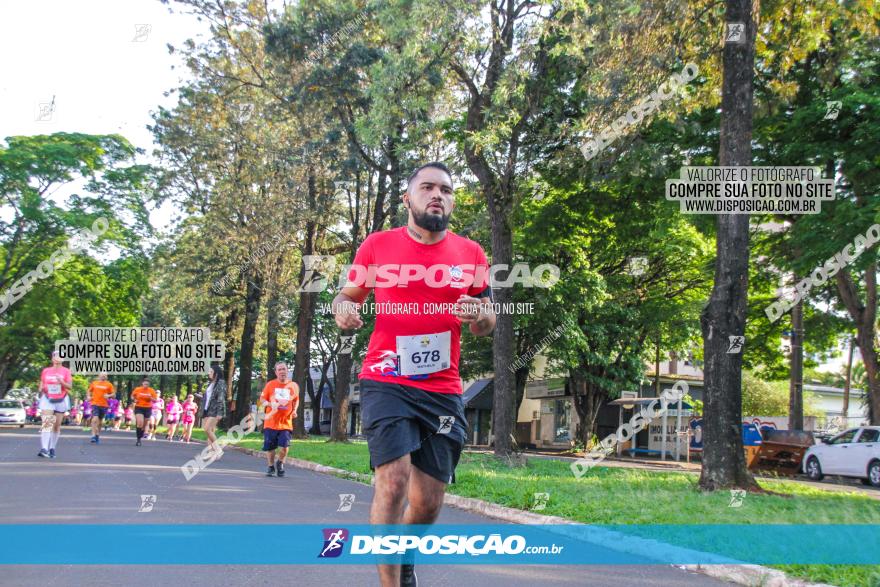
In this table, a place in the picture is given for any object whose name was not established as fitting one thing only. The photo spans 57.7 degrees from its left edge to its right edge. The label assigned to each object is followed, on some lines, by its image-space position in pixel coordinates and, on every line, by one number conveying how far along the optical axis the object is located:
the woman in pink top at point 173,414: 27.93
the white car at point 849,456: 21.86
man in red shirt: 3.73
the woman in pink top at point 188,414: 27.79
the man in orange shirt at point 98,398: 22.04
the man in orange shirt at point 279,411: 13.19
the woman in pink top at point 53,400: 14.48
